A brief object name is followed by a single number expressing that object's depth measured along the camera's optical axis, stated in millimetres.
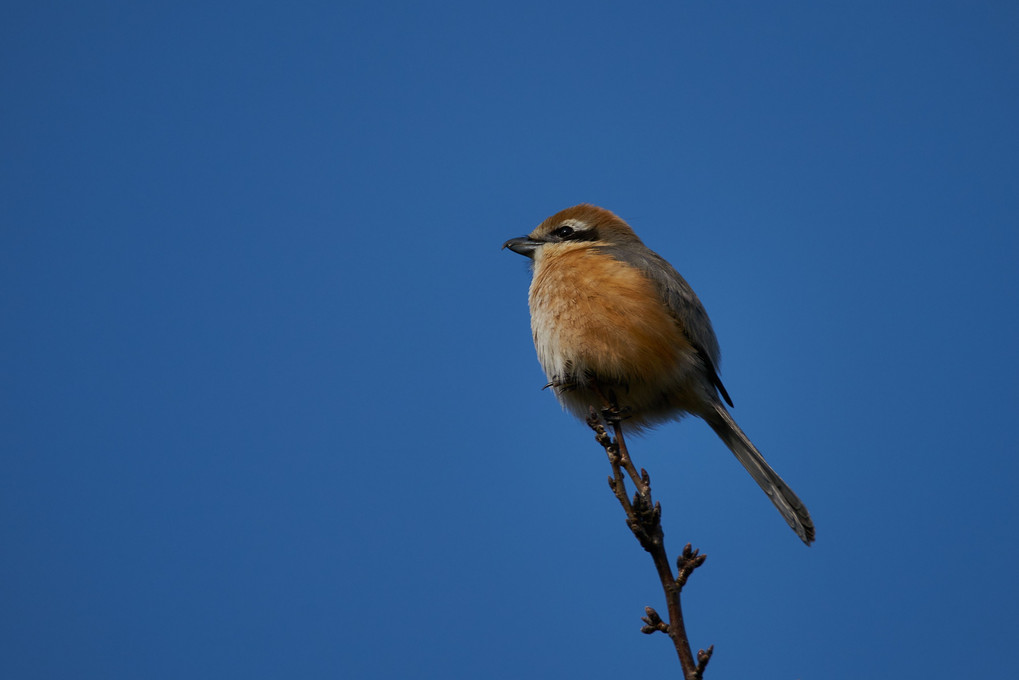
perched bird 9812
